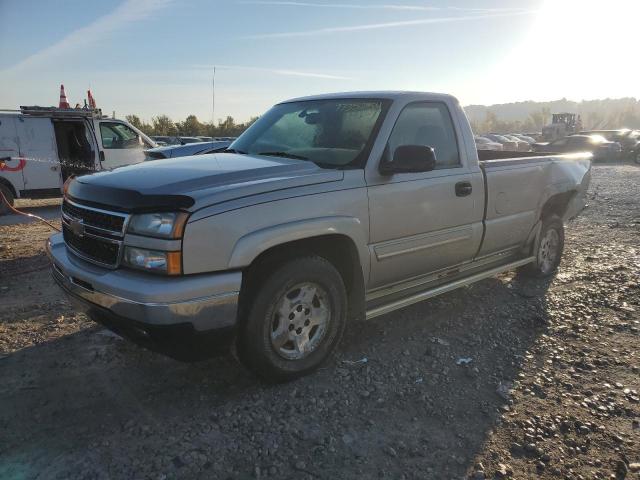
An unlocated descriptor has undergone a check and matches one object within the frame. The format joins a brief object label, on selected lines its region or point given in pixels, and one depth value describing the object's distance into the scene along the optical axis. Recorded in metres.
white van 10.21
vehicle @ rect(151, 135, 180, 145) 21.49
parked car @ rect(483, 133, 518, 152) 25.79
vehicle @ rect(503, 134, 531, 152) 25.72
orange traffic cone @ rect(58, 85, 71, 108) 11.48
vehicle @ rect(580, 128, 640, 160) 25.22
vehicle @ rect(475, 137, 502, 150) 25.49
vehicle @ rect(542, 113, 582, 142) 38.66
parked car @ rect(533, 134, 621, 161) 23.98
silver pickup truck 2.64
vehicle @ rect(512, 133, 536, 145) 38.33
